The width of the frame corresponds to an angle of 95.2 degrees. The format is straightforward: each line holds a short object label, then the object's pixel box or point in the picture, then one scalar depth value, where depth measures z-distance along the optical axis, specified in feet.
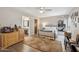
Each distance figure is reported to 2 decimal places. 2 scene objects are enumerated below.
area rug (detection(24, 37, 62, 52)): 11.55
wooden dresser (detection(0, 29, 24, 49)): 11.12
